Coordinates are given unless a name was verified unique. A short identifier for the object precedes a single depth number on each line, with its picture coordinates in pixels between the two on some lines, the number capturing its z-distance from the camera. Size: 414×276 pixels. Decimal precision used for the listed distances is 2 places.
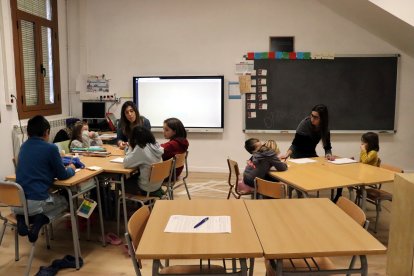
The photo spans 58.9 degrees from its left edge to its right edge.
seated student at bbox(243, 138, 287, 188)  3.46
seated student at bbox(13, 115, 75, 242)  2.77
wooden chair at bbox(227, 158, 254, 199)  3.71
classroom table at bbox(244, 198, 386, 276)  1.63
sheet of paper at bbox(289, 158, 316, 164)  3.96
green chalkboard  5.91
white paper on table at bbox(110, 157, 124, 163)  3.66
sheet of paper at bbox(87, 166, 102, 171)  3.29
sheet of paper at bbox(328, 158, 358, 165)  3.95
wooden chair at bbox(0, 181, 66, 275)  2.63
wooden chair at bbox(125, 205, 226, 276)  1.84
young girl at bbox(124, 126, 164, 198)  3.39
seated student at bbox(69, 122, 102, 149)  4.16
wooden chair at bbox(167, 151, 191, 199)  3.84
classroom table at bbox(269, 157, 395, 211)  3.03
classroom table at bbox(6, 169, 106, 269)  2.90
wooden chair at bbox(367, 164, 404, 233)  3.65
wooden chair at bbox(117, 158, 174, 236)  3.37
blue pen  1.91
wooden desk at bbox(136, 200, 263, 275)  1.60
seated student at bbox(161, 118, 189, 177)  3.95
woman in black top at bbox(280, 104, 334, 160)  4.13
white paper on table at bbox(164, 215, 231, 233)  1.85
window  5.04
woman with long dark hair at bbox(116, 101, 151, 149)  4.39
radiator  4.81
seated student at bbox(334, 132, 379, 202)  4.06
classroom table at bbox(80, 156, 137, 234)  3.35
